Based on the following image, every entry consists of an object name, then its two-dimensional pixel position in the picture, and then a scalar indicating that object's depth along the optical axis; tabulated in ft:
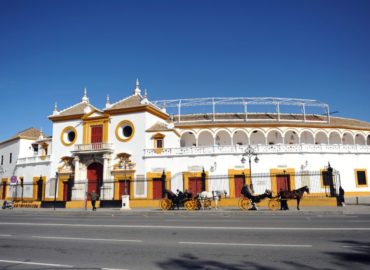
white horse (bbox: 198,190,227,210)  67.86
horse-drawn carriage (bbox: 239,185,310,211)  61.26
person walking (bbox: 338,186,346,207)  68.76
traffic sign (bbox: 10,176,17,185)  85.25
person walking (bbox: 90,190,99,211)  74.49
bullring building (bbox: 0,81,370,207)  96.53
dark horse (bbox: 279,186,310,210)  61.67
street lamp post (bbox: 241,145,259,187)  82.69
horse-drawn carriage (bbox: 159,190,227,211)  67.26
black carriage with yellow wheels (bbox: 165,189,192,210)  67.36
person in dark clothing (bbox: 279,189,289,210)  61.46
